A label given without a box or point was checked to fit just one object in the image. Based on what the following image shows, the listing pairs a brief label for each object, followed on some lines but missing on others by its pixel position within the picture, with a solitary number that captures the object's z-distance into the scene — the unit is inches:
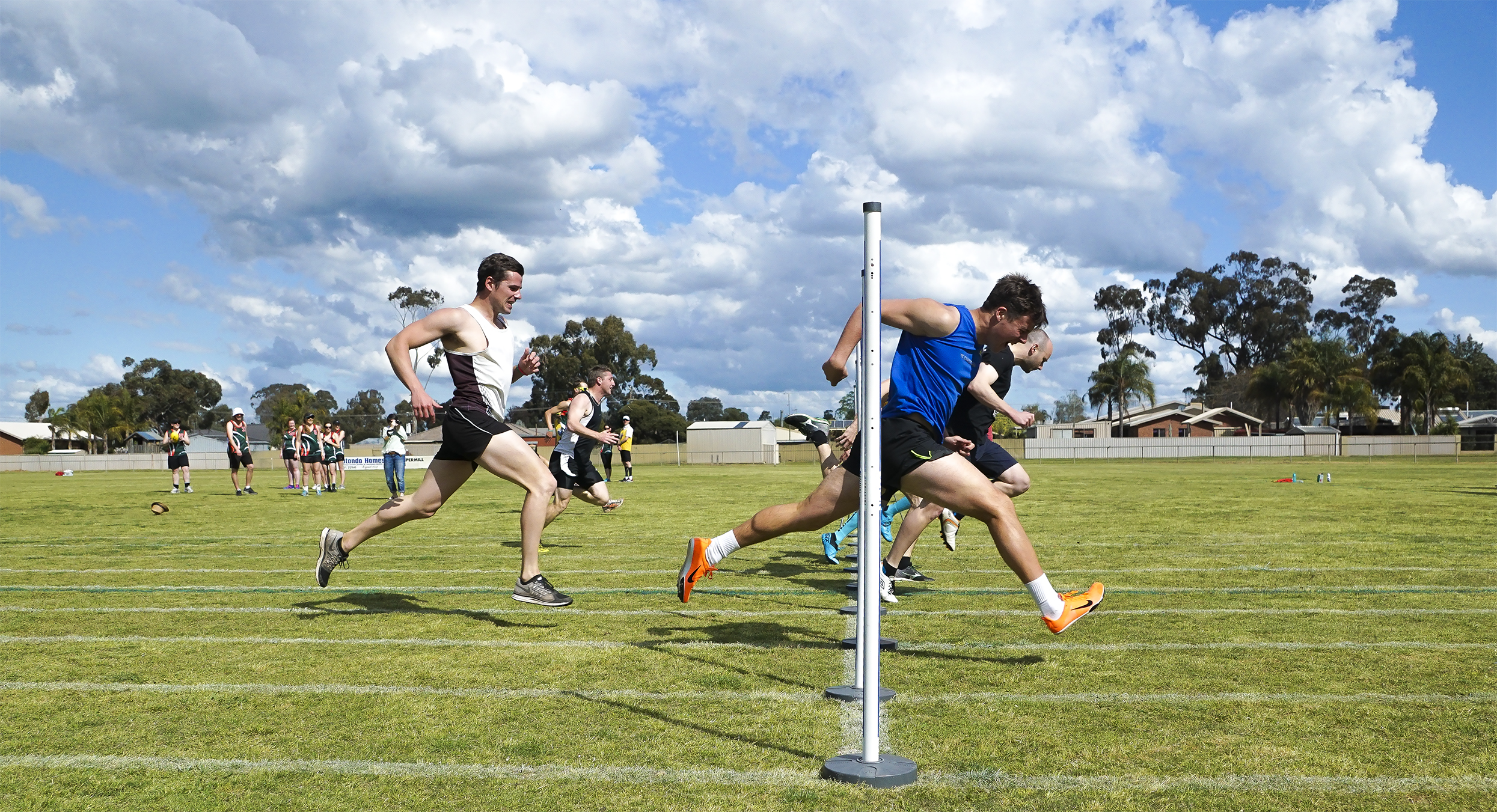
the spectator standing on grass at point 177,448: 999.6
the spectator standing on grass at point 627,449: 964.1
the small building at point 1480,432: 2353.6
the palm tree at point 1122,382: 3417.8
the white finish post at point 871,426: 142.3
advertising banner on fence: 1817.2
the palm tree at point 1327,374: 3043.8
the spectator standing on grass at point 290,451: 1072.2
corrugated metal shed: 2460.6
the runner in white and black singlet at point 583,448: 442.3
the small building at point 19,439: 4156.0
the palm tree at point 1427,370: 2807.6
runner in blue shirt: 204.4
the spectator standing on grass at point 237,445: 978.1
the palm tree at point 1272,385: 3211.1
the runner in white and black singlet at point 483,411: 256.1
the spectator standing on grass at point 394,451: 806.5
